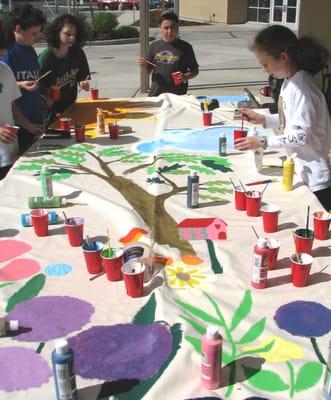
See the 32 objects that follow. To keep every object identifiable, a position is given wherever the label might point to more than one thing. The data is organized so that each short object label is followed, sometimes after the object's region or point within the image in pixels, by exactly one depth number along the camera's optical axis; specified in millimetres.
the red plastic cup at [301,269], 2084
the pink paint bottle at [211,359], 1535
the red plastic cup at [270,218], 2564
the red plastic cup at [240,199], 2857
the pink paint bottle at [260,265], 2012
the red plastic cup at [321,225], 2465
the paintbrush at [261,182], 3248
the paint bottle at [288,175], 3049
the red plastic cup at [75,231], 2482
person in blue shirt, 4207
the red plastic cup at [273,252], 2219
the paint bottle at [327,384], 1503
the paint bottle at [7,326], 1875
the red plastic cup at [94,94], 5955
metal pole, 8992
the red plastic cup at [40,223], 2581
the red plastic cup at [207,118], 4770
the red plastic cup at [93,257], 2217
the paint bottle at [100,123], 4555
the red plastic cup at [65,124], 4500
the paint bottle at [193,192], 2838
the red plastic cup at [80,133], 4246
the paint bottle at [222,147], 3798
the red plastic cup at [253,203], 2768
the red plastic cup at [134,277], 2035
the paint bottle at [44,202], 2965
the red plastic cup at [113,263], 2150
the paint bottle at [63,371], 1442
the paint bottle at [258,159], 3374
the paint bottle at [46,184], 2975
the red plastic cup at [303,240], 2299
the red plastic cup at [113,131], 4367
